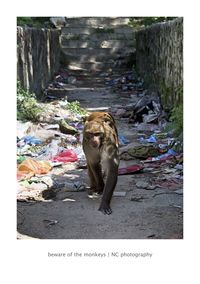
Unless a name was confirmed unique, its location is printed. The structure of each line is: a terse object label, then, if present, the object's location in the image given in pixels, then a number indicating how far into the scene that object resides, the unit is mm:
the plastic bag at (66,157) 6746
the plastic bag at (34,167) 5895
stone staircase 13750
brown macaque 4918
